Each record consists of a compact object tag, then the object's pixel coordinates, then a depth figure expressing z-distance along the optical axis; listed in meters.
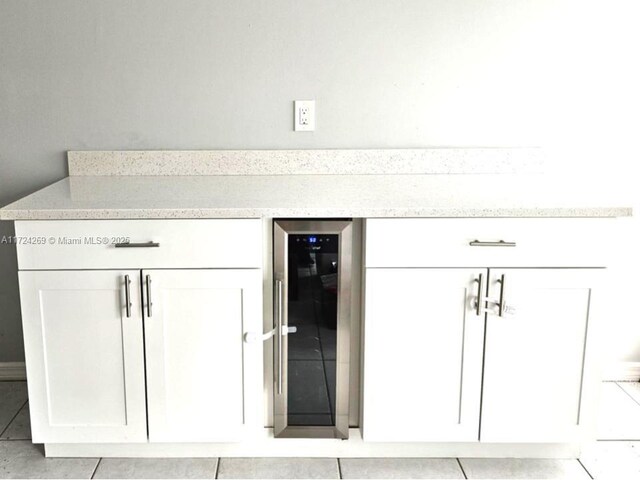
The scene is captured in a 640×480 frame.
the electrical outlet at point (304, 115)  2.28
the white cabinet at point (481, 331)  1.79
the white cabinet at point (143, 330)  1.78
